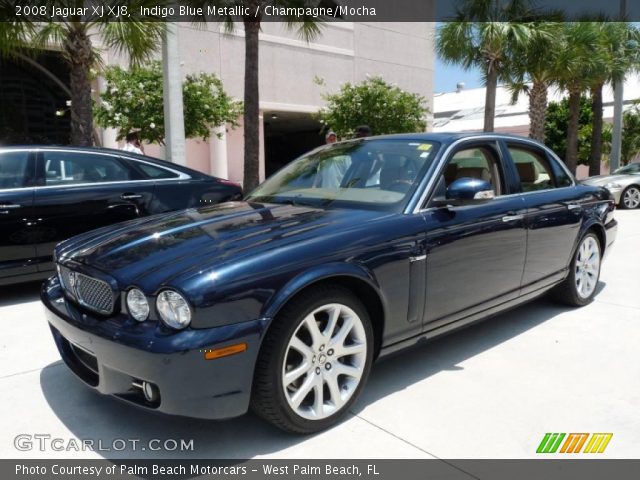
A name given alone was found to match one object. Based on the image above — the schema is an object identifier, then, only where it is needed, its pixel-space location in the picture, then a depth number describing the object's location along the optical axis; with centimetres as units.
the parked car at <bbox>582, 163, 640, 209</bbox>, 1384
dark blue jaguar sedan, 239
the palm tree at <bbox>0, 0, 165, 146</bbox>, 805
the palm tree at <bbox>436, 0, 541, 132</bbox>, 1462
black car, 495
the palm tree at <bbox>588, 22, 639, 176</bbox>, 1877
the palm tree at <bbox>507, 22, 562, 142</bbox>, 1503
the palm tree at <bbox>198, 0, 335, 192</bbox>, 1044
